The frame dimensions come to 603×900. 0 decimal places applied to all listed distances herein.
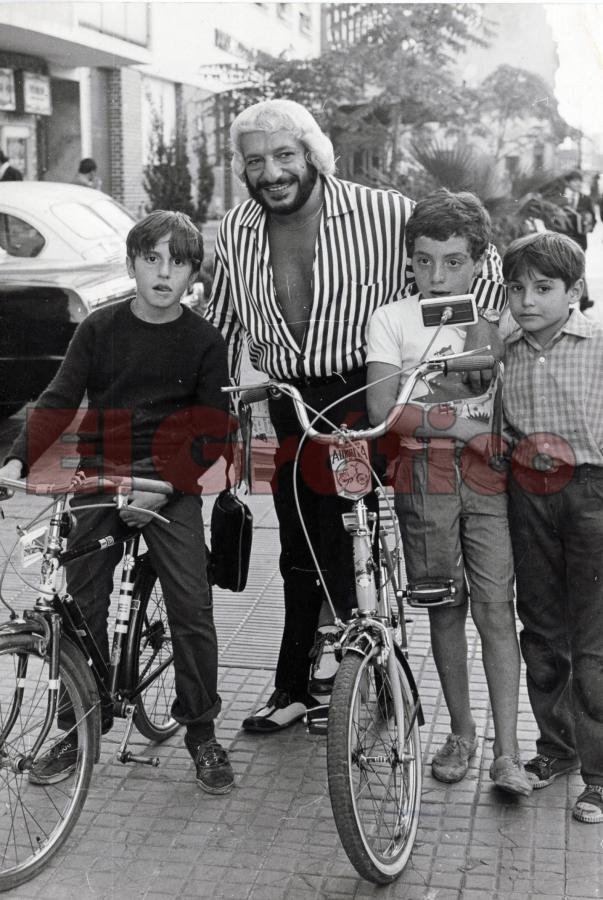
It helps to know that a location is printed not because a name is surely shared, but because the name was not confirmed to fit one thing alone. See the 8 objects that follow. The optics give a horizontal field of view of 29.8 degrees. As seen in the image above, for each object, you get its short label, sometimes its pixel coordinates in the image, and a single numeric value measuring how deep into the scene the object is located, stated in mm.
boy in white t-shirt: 3232
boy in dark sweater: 3344
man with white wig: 3473
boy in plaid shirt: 3119
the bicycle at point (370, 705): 2742
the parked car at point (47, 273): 6234
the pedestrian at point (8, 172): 6198
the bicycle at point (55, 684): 2928
